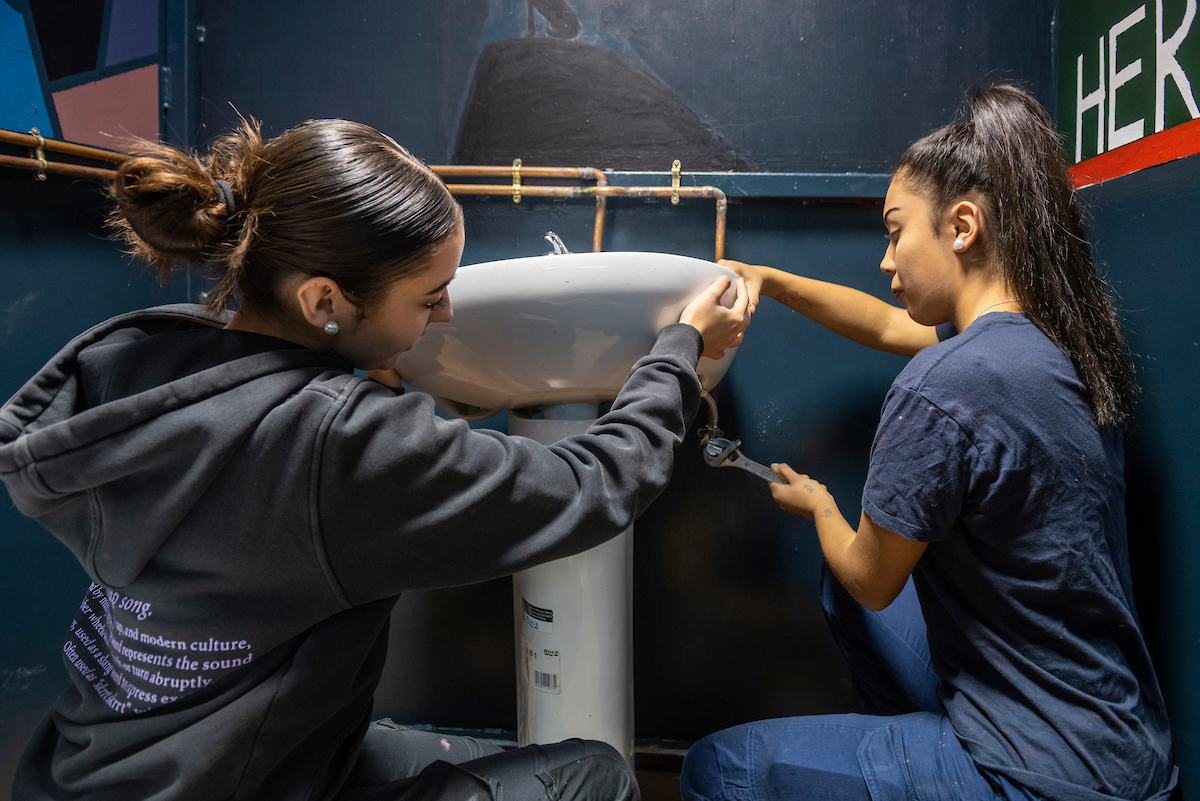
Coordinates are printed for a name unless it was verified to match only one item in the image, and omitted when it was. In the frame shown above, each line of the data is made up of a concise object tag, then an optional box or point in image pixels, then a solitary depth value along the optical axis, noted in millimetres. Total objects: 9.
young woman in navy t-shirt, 624
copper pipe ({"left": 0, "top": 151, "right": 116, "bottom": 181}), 927
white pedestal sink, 700
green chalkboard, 766
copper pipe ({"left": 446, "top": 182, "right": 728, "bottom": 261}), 1116
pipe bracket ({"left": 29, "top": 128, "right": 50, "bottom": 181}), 955
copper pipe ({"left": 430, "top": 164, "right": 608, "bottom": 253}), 1125
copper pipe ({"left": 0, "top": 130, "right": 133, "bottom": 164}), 927
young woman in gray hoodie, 482
